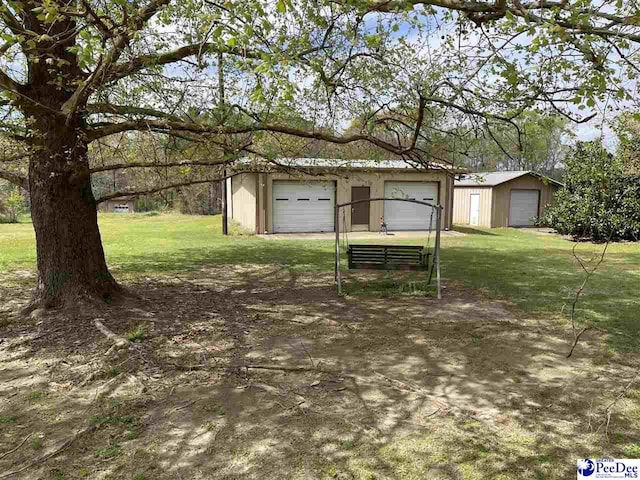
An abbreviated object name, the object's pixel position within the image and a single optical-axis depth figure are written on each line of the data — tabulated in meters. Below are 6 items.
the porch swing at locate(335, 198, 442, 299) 7.66
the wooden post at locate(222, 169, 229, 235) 16.90
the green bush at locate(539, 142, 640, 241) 15.23
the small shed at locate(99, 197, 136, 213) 31.12
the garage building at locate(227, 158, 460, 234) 17.20
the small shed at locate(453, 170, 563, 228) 21.52
